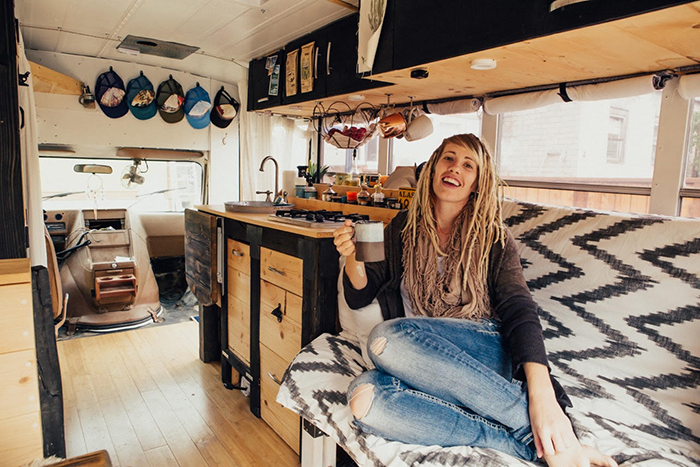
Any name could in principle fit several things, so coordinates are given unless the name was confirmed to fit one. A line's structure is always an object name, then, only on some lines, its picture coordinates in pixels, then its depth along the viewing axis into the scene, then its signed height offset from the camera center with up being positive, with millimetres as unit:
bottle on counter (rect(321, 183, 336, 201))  3356 -125
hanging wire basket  3168 +420
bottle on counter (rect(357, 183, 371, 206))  2936 -127
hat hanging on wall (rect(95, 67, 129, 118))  4180 +700
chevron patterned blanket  1418 -565
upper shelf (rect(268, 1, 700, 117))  1476 +496
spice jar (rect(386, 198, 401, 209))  2658 -142
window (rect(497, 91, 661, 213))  2240 +162
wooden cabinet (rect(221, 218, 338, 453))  2143 -652
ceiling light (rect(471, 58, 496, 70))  1972 +493
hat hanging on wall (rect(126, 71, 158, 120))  4328 +690
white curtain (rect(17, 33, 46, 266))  2053 -31
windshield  4434 -141
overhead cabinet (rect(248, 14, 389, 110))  2861 +737
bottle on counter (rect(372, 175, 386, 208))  2773 -125
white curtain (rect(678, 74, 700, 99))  1863 +396
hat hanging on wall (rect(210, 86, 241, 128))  4750 +660
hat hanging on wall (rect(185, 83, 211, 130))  4605 +660
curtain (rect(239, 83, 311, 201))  4594 +302
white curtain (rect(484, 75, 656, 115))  2037 +423
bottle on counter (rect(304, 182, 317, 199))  3615 -122
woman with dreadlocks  1417 -515
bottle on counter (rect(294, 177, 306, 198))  3752 -83
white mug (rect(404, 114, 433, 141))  2826 +306
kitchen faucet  3459 -129
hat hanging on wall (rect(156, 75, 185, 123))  4461 +700
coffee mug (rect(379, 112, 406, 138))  2822 +316
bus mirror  4422 +21
